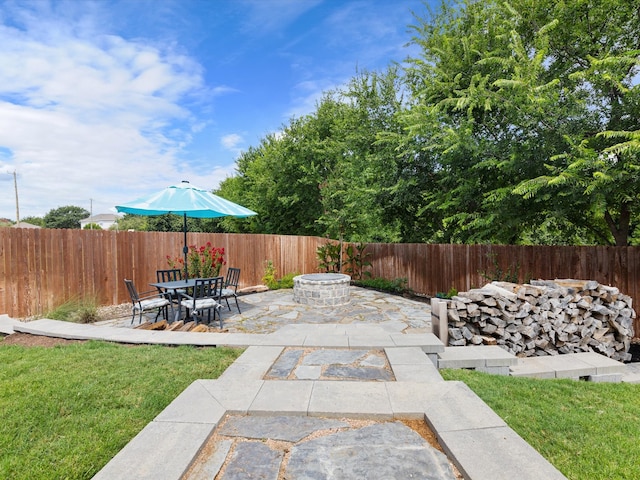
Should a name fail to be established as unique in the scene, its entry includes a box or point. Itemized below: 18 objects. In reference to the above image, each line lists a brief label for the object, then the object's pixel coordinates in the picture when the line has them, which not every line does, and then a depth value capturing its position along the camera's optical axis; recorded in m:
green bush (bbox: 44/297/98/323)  6.07
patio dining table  5.73
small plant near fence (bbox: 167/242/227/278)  7.53
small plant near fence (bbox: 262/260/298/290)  10.88
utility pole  34.78
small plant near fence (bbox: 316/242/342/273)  13.13
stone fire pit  7.90
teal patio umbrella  5.53
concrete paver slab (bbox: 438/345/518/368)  4.10
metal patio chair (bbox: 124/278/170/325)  5.62
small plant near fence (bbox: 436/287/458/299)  8.49
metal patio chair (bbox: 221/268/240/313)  6.56
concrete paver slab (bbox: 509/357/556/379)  4.11
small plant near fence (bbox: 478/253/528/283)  7.32
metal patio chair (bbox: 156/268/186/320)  5.90
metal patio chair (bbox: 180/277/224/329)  5.50
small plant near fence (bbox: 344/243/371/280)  12.34
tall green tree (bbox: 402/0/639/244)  5.78
